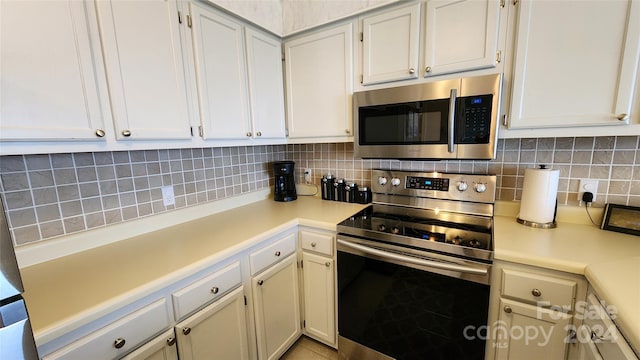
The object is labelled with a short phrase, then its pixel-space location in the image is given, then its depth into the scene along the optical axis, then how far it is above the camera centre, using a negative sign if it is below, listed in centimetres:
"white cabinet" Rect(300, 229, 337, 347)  156 -88
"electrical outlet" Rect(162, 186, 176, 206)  151 -29
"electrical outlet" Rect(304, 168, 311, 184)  227 -29
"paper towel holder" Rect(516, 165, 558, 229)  134 -46
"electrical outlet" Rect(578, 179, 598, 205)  136 -28
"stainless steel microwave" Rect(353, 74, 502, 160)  127 +10
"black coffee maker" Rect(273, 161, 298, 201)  205 -31
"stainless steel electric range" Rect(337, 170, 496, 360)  117 -64
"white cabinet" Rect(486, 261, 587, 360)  103 -73
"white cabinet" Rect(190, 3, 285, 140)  137 +39
